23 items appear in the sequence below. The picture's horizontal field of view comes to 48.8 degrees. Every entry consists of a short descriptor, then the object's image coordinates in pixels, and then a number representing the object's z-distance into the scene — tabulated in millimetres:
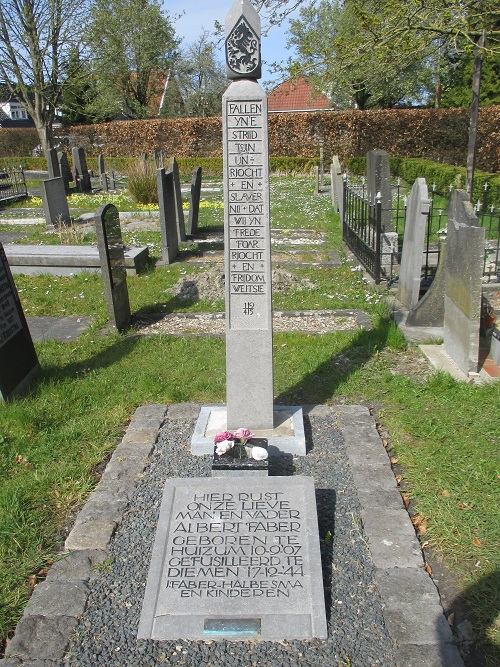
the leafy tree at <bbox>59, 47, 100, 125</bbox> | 27438
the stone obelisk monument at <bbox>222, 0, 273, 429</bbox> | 3316
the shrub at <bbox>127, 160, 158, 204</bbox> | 15047
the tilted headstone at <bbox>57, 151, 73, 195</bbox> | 18812
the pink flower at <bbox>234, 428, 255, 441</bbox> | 3525
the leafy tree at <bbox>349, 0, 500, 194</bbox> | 8391
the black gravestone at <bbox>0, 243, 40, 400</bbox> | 4828
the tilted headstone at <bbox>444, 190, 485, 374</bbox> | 4809
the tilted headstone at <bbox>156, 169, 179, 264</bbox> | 9494
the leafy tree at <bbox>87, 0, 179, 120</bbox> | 35094
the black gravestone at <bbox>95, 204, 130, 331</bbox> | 6242
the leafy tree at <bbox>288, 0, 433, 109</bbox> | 9602
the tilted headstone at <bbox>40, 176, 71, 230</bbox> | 13109
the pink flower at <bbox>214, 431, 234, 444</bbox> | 3539
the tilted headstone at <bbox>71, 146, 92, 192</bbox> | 20625
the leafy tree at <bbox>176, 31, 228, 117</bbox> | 45031
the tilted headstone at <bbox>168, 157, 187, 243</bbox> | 10770
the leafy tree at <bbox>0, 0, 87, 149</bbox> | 25016
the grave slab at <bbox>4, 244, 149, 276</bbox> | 9211
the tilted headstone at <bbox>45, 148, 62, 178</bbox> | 16298
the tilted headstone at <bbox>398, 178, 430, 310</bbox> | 6270
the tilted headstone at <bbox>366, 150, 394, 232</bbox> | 10156
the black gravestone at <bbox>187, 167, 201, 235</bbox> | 11742
